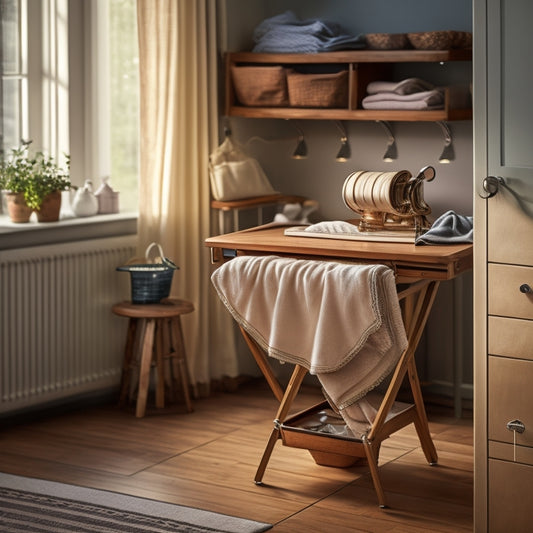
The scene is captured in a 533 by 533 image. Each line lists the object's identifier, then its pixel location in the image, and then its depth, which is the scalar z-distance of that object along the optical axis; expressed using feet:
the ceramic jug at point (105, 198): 15.96
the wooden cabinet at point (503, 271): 10.16
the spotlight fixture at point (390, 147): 15.83
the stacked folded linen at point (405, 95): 14.40
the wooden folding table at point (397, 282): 11.64
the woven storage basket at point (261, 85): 15.62
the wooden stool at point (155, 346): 15.14
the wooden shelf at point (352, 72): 14.39
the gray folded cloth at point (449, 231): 12.08
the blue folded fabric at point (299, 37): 15.17
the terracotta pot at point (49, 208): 14.90
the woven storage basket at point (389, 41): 14.80
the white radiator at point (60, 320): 14.35
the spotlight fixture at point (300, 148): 16.57
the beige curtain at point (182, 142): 15.42
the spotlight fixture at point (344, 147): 16.28
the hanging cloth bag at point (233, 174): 15.97
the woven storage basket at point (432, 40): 14.30
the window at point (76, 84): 15.29
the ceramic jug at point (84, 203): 15.56
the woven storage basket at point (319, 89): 15.10
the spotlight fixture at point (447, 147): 15.21
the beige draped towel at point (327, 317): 11.35
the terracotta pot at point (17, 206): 14.73
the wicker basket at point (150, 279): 15.26
